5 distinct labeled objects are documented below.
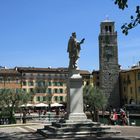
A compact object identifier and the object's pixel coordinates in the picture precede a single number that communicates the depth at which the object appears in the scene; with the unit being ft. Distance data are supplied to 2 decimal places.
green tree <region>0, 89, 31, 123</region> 72.00
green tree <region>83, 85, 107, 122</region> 117.00
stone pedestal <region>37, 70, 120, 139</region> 38.95
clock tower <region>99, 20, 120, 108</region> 176.89
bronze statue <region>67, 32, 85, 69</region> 43.89
